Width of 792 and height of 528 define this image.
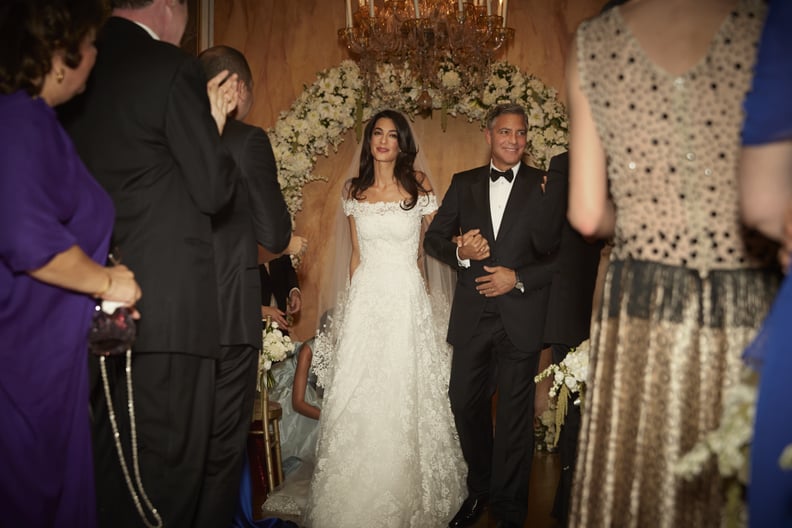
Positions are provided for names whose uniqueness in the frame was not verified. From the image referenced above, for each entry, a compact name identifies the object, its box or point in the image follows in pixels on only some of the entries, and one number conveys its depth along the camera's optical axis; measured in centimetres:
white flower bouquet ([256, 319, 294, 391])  477
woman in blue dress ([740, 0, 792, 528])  146
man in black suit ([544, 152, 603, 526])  400
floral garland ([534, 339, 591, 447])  334
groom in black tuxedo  453
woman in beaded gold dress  180
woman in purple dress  211
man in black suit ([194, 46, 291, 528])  334
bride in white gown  436
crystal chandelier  549
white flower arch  593
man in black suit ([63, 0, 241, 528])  269
